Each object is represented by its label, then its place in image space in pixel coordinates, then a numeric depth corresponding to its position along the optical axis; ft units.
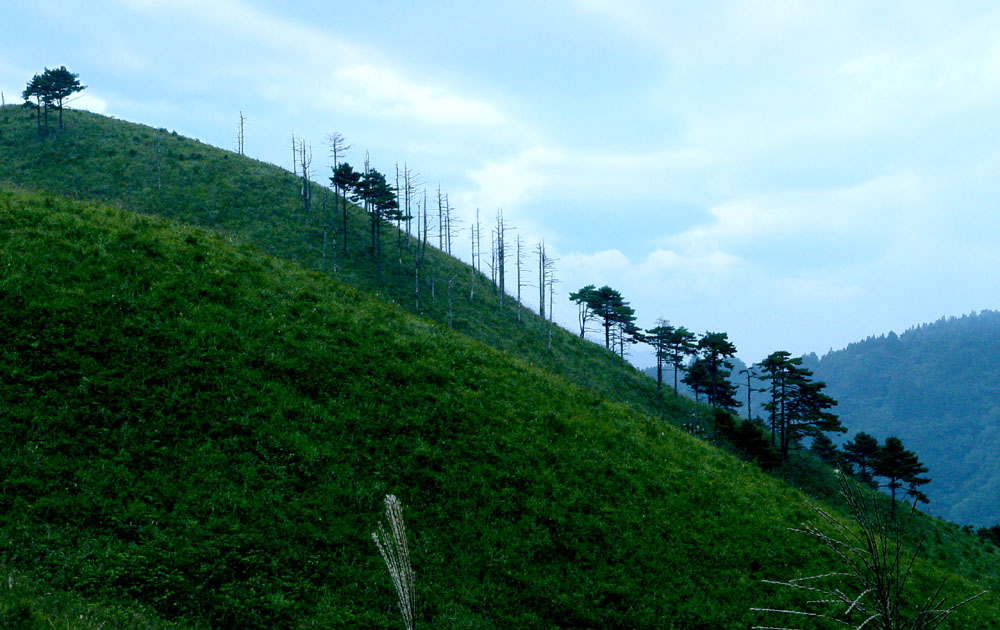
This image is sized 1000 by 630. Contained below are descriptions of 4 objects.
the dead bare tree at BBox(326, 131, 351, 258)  212.64
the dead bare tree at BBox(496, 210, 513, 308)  242.99
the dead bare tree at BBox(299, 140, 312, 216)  221.87
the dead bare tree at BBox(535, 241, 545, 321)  252.42
